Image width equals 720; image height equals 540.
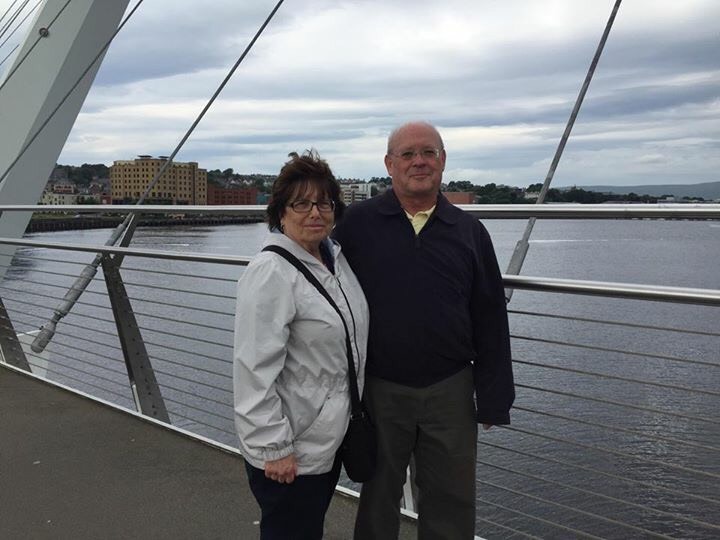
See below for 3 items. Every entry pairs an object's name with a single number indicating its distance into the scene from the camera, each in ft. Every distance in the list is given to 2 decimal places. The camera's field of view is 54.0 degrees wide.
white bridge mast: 21.84
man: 6.26
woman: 5.50
